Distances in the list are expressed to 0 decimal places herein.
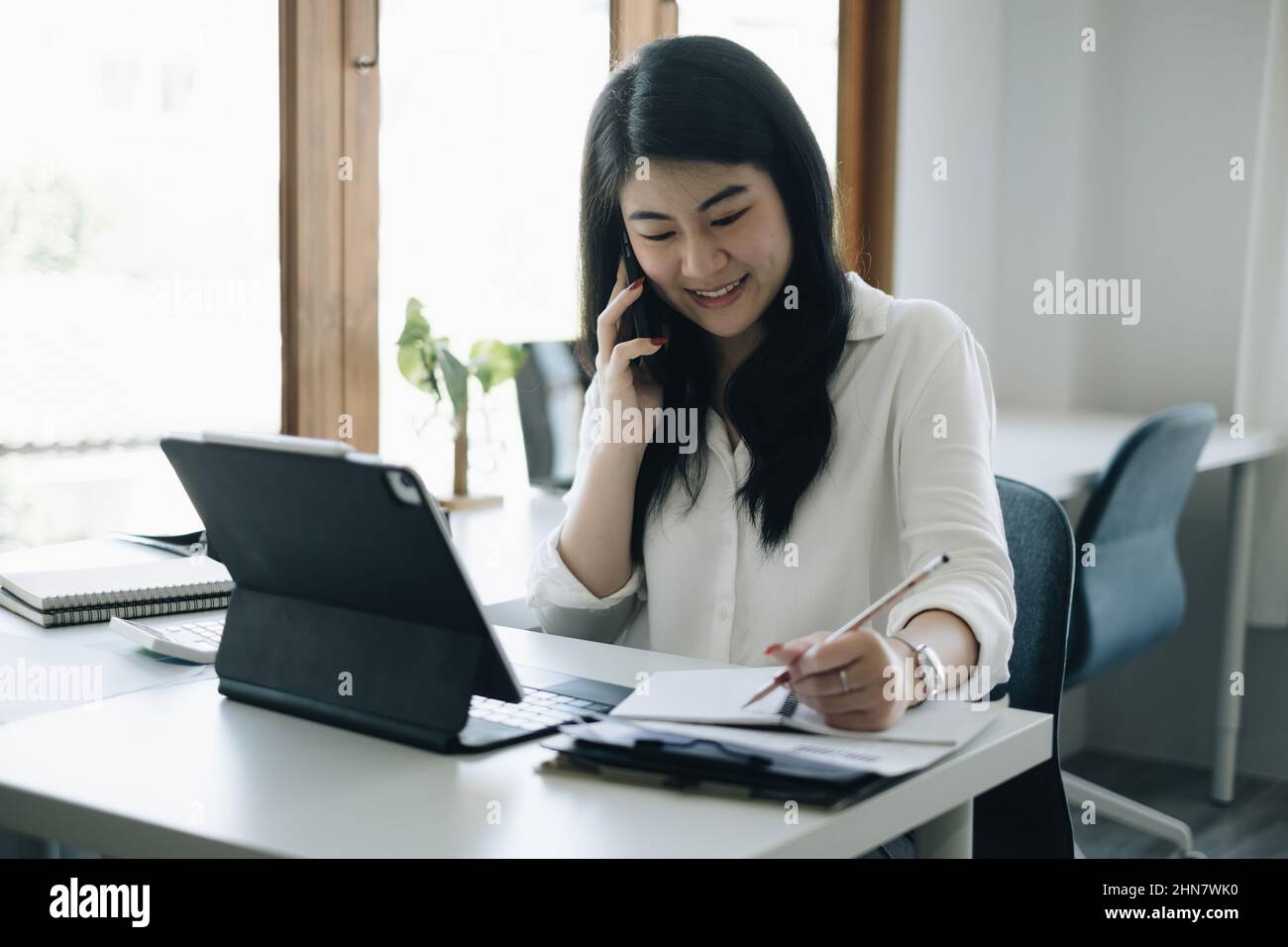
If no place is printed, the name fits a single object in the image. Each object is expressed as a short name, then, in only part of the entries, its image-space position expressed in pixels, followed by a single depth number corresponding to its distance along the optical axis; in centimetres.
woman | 136
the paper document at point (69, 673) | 109
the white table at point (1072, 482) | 198
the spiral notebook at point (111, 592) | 136
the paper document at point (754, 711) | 93
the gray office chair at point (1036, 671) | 132
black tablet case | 91
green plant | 213
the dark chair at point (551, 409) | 234
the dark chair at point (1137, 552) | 224
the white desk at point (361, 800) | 78
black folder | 82
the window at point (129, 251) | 175
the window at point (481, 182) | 218
